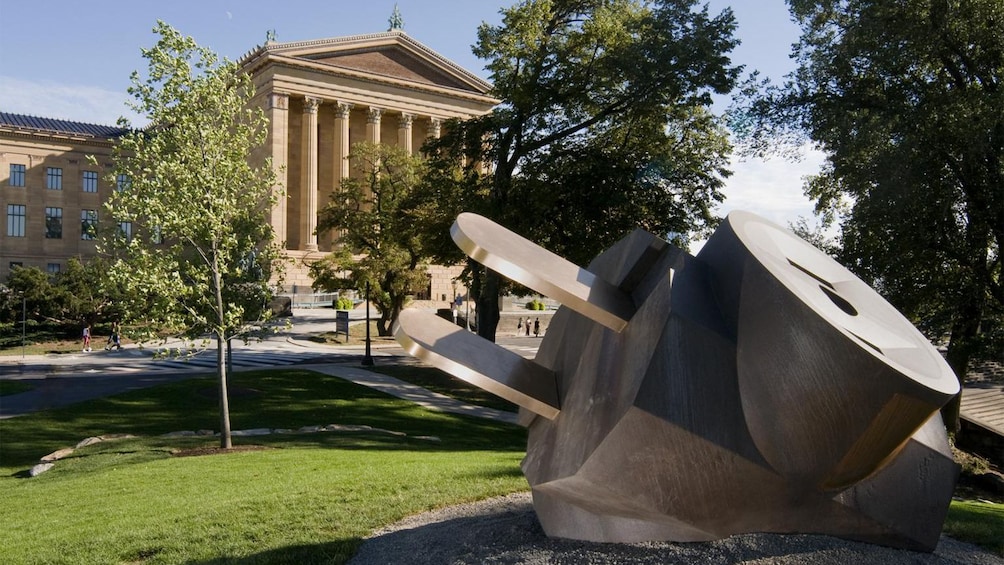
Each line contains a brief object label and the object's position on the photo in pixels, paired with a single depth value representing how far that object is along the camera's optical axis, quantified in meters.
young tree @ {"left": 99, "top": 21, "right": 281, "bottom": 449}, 14.75
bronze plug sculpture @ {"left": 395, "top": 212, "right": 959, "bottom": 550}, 5.18
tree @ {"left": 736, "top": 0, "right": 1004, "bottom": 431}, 18.17
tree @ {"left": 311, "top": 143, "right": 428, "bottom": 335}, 37.84
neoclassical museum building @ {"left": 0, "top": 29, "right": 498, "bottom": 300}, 68.69
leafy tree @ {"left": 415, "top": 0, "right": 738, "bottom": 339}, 23.91
